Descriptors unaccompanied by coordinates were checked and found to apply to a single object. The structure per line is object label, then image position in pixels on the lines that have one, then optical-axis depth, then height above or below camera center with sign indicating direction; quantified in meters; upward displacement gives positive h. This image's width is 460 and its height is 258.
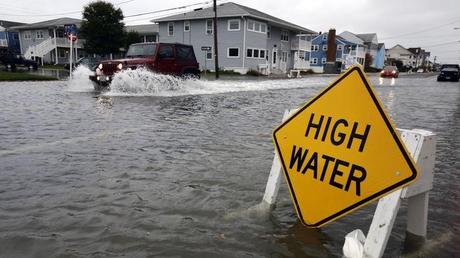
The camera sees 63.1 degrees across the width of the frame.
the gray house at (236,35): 41.75 +2.68
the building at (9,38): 68.12 +2.79
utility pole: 30.38 +1.42
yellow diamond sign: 2.74 -0.73
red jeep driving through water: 15.45 -0.23
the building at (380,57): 102.50 +1.01
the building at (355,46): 82.38 +3.09
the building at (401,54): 150.25 +2.84
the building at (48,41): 50.81 +2.02
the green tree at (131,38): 47.51 +2.35
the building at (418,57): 153.25 +2.05
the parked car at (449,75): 40.94 -1.38
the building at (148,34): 53.51 +3.12
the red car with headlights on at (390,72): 47.22 -1.40
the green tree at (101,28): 42.09 +3.04
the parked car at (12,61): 32.38 -0.66
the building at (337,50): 77.38 +2.14
